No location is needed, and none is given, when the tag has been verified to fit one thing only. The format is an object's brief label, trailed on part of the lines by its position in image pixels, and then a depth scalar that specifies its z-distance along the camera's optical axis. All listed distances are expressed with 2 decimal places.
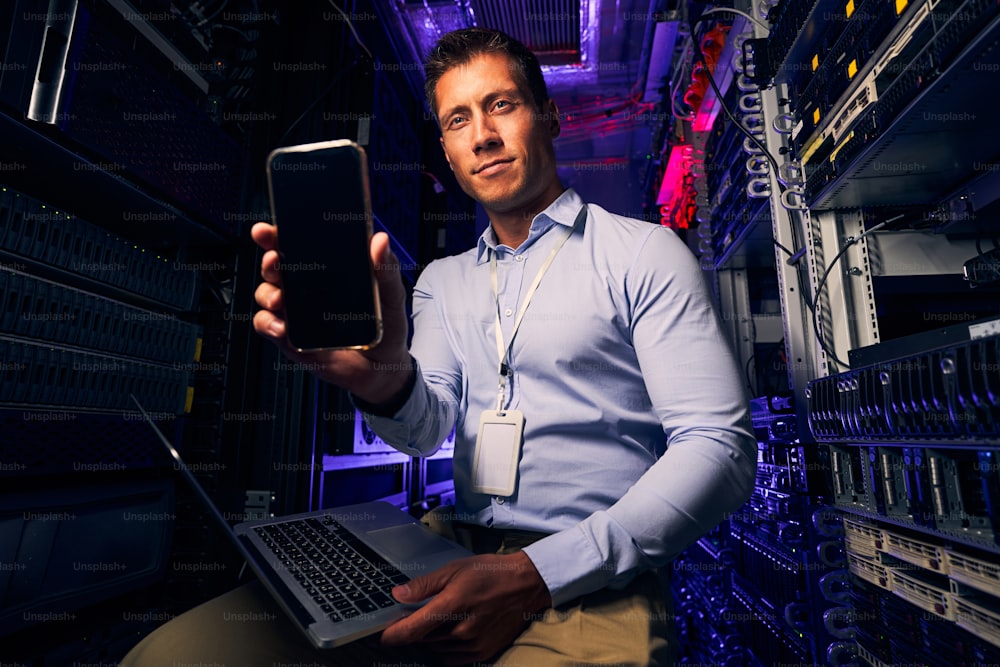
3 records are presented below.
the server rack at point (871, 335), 0.83
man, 0.71
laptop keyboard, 0.68
